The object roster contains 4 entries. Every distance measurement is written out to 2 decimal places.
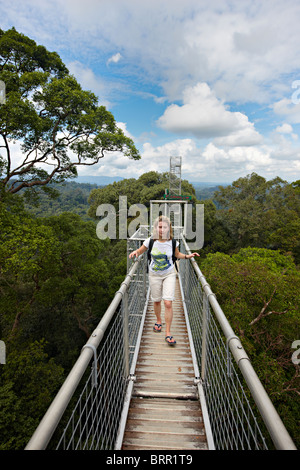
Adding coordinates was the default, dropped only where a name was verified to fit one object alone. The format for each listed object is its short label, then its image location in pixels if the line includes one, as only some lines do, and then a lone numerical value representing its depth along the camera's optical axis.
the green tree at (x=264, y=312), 7.00
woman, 2.75
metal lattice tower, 15.73
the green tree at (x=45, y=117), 7.14
